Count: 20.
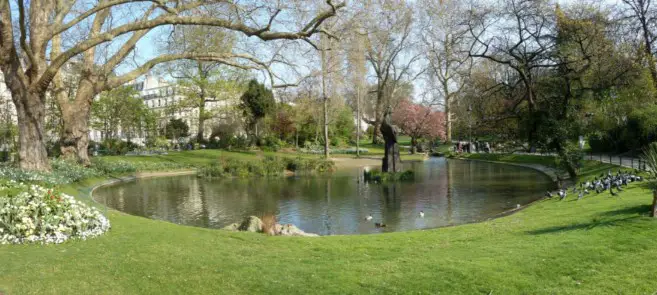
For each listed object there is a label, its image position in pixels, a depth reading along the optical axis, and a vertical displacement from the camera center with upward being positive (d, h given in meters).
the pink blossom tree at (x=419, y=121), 57.72 +2.82
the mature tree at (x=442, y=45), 41.47 +9.37
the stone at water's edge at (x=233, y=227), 13.04 -2.17
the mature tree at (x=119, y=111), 48.31 +4.06
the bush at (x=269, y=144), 50.60 +0.33
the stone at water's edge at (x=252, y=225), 12.58 -2.05
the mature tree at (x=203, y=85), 49.36 +6.62
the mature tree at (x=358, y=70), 38.52 +7.32
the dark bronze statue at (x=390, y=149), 27.80 -0.25
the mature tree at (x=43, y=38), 16.45 +4.06
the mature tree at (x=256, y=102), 52.34 +4.99
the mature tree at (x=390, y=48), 40.38 +9.32
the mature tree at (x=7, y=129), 37.86 +1.89
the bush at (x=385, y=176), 26.08 -1.73
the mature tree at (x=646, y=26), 28.73 +7.00
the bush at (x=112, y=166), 28.52 -1.00
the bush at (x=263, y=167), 31.23 -1.33
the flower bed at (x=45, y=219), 8.59 -1.28
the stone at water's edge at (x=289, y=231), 12.33 -2.19
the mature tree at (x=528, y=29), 23.95 +5.85
